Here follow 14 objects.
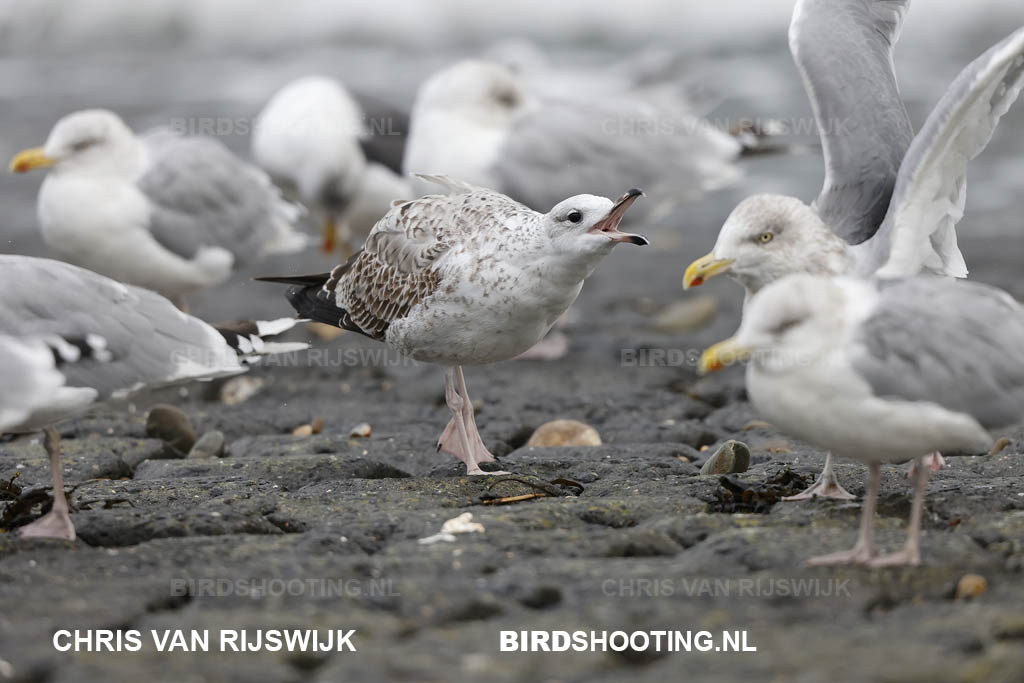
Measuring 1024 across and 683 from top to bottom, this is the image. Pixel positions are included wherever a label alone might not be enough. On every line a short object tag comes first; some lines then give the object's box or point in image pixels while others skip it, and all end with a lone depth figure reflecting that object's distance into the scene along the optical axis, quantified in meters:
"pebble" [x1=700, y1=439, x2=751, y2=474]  10.07
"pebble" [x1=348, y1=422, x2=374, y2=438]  12.65
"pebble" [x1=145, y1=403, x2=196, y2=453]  12.38
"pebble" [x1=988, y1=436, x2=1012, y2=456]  10.84
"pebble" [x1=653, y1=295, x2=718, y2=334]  17.41
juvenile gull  9.53
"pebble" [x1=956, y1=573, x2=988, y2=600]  6.60
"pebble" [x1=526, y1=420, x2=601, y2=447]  11.97
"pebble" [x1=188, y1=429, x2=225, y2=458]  11.94
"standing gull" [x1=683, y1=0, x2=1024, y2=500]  8.69
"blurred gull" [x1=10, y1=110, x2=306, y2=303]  15.77
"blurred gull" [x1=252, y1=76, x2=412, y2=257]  20.67
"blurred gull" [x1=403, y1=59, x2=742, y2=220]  17.05
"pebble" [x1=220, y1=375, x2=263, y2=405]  14.72
